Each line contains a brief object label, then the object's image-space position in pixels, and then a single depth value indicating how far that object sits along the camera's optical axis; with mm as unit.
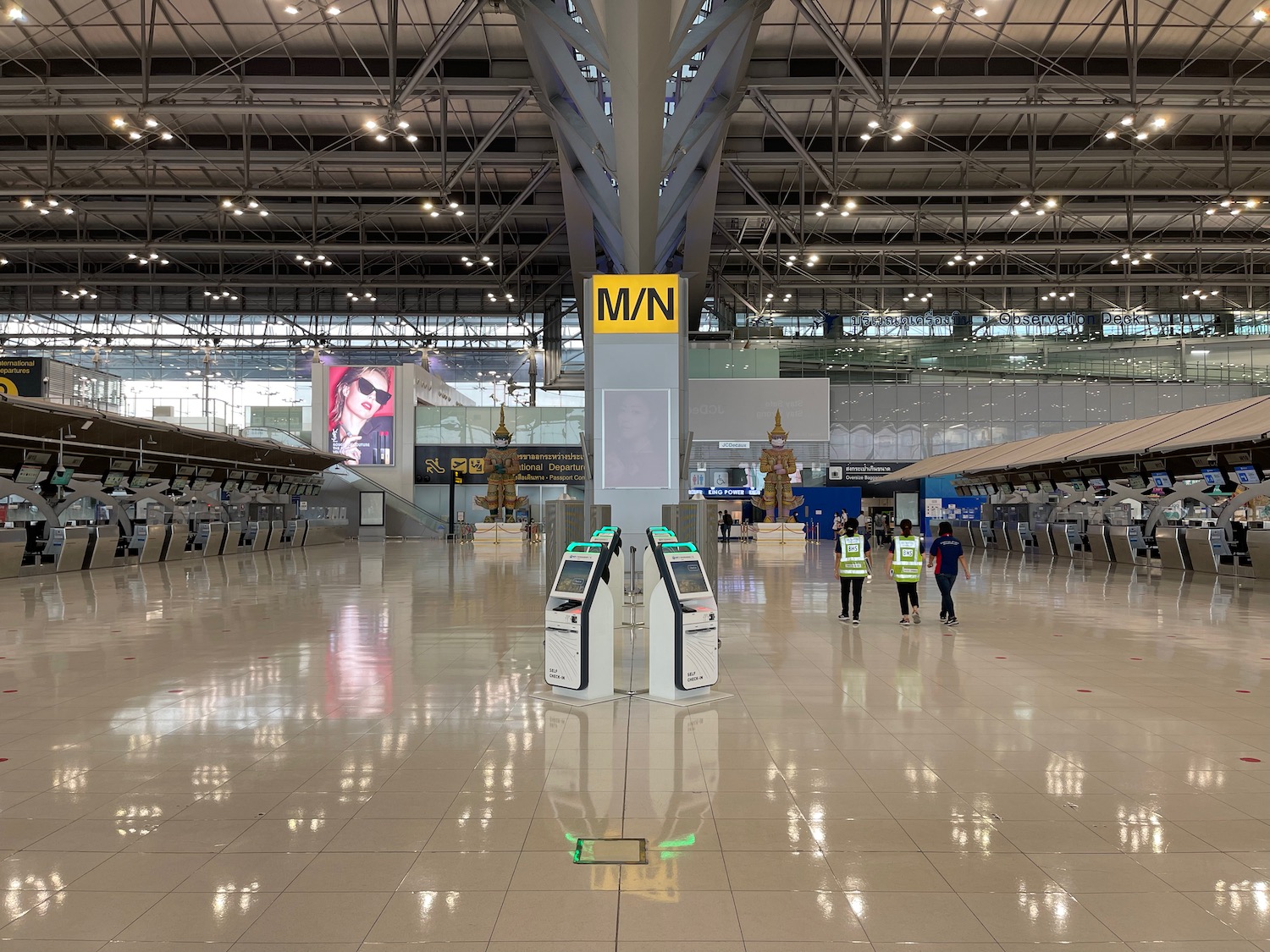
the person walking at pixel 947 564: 11516
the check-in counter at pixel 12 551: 18281
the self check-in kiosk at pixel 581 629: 7000
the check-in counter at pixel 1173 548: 21000
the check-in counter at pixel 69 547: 20156
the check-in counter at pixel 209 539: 26828
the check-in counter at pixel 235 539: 28406
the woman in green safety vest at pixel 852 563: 11688
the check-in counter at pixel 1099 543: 24442
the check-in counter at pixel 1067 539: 26266
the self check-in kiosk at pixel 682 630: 6949
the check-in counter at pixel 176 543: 24875
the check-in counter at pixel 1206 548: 19688
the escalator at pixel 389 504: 42375
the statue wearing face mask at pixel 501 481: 39094
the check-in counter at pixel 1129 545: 23188
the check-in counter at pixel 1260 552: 17984
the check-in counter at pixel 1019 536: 28984
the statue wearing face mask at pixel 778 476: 36656
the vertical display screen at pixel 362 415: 42438
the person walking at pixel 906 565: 11477
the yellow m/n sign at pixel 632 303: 12883
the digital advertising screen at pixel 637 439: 12750
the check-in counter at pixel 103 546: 21391
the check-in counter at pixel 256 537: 30372
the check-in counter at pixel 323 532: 35812
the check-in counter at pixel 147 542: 23703
